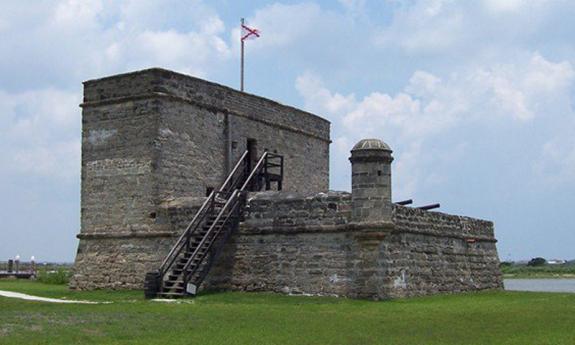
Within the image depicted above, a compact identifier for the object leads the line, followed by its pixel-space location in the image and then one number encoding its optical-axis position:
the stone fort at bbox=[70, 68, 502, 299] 19.55
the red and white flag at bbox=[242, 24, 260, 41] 30.33
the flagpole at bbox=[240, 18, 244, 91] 30.20
